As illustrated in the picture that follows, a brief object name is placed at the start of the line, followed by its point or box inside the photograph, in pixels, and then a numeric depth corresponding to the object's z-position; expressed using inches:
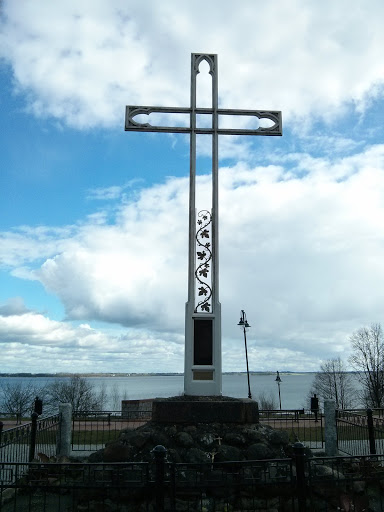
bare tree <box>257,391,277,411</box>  1463.3
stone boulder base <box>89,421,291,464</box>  330.6
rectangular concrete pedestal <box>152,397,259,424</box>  366.9
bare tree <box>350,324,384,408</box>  1543.1
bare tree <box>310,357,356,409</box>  2105.1
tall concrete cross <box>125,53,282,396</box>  394.3
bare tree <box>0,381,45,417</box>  1750.7
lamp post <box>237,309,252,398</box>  1077.1
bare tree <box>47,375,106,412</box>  1732.3
